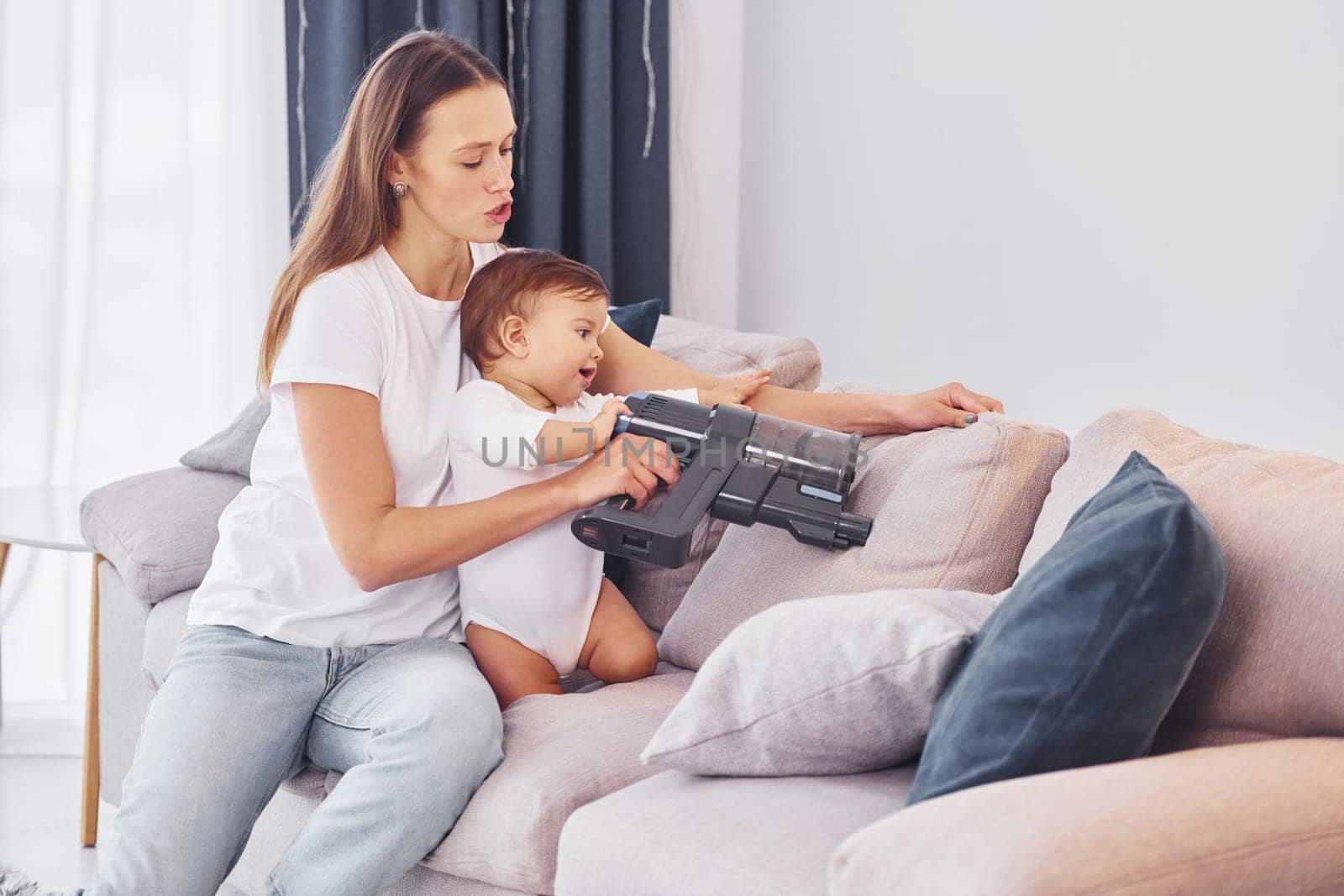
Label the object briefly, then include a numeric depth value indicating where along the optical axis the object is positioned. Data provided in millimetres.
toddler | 1530
